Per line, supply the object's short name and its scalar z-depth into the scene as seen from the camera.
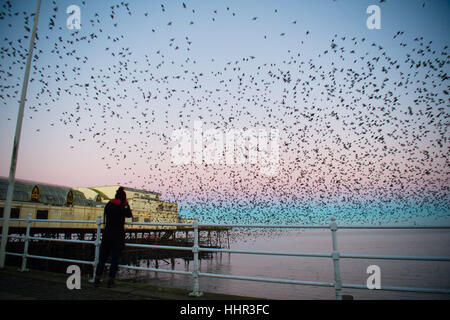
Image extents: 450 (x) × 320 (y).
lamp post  7.05
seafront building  26.53
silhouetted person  5.41
